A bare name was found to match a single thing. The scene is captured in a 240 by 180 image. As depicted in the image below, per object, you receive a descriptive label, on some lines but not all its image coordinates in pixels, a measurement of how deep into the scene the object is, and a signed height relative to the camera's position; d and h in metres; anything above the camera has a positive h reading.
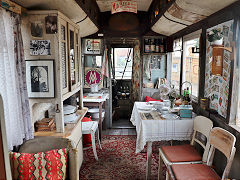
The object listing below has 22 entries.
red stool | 3.67 -1.31
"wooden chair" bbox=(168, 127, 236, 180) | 1.91 -1.08
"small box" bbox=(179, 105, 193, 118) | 2.97 -0.66
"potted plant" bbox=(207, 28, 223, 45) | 2.38 +0.35
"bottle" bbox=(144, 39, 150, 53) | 4.84 +0.49
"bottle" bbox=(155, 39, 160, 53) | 4.86 +0.47
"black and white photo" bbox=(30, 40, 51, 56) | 2.31 +0.24
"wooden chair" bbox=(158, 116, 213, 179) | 2.40 -1.06
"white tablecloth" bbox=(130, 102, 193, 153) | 2.82 -0.88
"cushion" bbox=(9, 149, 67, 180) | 1.88 -0.90
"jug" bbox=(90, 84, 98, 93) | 4.80 -0.46
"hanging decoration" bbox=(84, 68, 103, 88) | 4.99 -0.23
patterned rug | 3.04 -1.58
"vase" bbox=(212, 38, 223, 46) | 2.37 +0.28
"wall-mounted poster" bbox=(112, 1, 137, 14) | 3.36 +1.00
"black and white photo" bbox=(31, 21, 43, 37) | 2.29 +0.44
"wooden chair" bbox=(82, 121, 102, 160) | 3.33 -1.00
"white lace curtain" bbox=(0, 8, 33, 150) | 1.85 -0.13
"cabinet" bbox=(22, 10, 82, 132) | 2.28 +0.21
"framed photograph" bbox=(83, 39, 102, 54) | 4.90 +0.51
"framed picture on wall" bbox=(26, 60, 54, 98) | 2.32 -0.11
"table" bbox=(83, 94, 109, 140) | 4.20 -0.71
